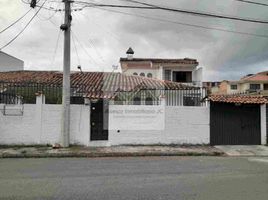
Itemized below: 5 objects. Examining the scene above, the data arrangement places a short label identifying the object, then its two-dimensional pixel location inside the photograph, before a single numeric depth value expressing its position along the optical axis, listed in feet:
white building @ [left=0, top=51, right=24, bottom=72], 57.87
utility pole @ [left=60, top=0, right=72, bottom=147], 27.15
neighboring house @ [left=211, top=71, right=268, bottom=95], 113.29
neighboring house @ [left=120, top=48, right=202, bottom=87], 63.32
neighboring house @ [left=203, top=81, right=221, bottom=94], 147.84
